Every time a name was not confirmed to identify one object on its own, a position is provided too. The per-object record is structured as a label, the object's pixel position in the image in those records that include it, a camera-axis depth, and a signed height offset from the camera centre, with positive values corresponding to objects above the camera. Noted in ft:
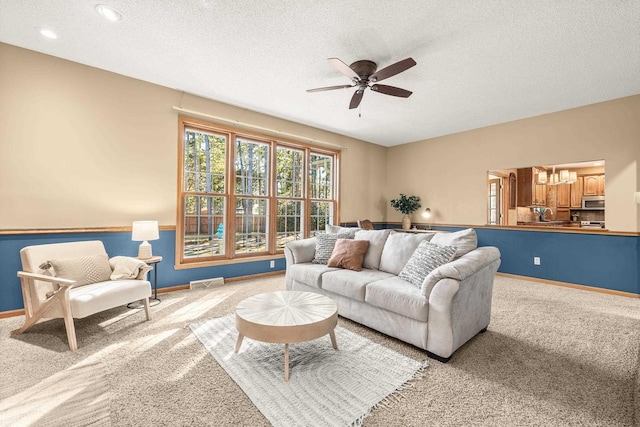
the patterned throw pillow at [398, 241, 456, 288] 8.32 -1.43
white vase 21.02 -0.77
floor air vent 13.38 -3.38
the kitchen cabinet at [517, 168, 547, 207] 20.77 +1.84
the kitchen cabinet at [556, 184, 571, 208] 22.16 +1.34
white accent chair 7.62 -2.32
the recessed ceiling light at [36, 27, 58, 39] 8.65 +5.53
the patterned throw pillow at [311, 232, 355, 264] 11.62 -1.35
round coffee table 6.19 -2.45
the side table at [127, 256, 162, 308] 10.94 -2.79
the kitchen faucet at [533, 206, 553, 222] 22.31 +0.14
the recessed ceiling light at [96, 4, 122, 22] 7.56 +5.43
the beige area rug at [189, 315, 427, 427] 5.29 -3.66
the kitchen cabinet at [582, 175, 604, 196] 20.84 +2.04
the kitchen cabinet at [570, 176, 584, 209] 21.66 +1.45
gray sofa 7.05 -2.26
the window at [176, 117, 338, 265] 13.88 +1.05
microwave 20.76 +0.74
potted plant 20.76 +0.48
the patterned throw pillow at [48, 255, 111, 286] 8.58 -1.79
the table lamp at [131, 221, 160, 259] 10.84 -0.84
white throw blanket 9.50 -1.91
